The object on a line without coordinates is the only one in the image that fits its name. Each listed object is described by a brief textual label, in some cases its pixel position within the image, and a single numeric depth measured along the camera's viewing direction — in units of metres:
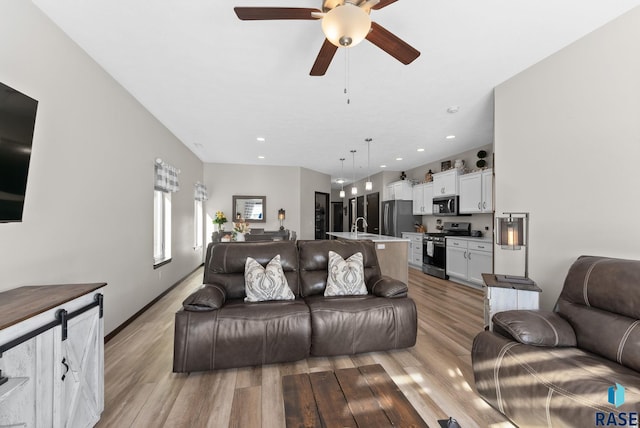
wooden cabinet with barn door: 1.12
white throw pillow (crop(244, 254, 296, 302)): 2.45
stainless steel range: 5.50
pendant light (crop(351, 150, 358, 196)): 5.52
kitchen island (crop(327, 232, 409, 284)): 4.35
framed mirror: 7.02
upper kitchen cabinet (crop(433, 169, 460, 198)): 5.46
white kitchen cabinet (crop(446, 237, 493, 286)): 4.57
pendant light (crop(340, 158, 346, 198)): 6.58
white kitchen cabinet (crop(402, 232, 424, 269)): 6.39
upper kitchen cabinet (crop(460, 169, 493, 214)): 4.69
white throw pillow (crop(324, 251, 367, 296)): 2.63
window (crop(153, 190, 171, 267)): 4.02
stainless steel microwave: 5.45
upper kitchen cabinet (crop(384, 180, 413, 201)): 7.03
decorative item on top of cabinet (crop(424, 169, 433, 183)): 6.41
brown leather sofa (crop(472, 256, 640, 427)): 1.24
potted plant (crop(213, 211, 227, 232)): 5.48
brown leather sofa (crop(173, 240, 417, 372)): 2.07
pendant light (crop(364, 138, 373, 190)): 4.78
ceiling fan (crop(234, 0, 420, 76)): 1.33
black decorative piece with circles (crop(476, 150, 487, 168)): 4.99
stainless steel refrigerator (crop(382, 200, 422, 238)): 7.05
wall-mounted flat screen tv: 1.44
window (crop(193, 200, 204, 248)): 5.94
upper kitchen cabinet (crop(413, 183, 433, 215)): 6.31
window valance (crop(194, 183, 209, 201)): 5.98
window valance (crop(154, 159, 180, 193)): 3.71
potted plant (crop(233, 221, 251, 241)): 4.43
